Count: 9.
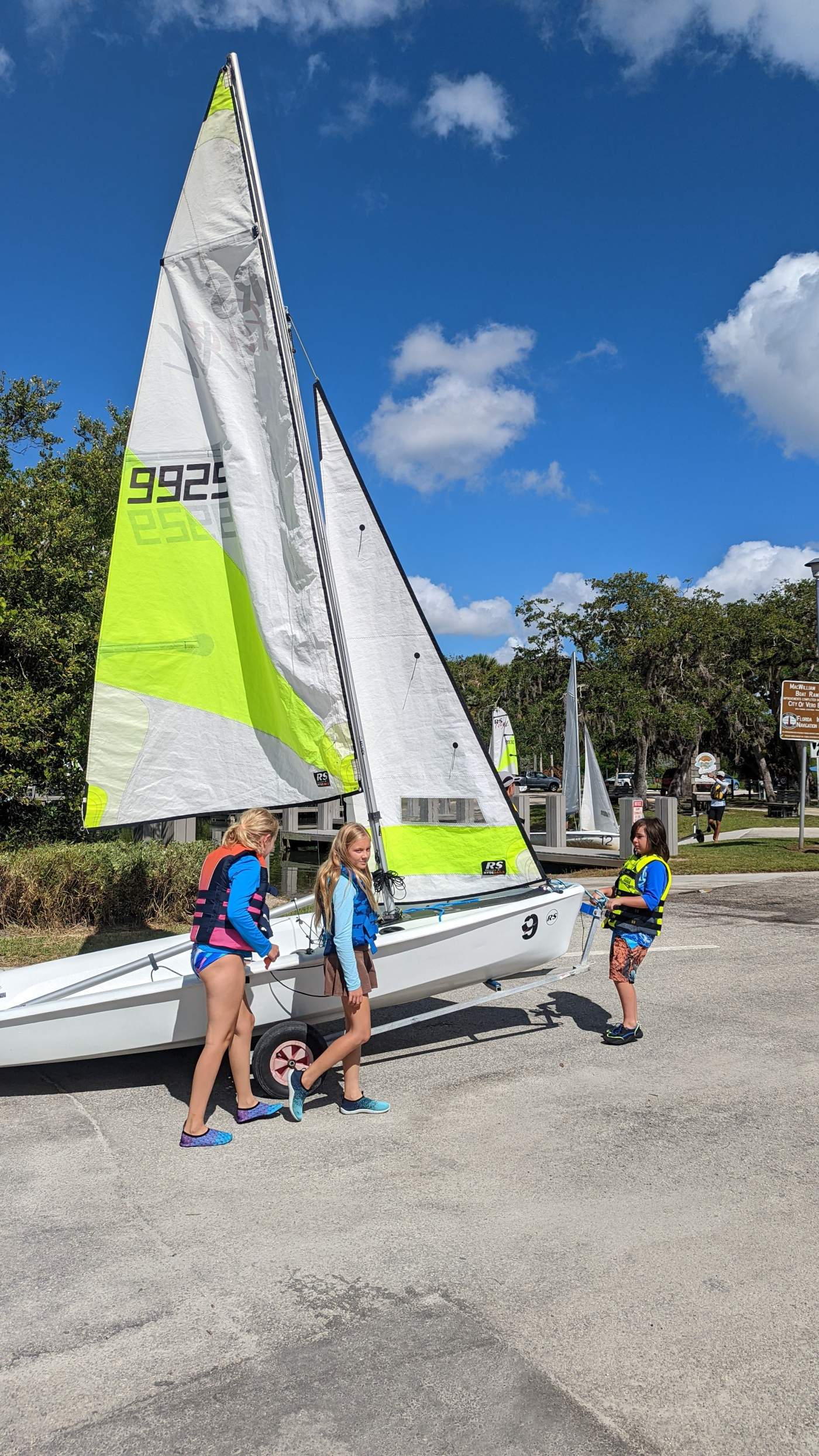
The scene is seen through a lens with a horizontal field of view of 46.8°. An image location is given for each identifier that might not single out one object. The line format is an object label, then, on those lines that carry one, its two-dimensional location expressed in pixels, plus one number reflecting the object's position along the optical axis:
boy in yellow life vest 6.23
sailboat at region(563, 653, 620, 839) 24.34
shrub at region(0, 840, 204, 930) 9.91
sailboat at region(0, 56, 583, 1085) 6.36
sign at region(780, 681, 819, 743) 18.86
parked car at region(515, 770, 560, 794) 56.60
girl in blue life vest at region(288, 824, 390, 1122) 4.92
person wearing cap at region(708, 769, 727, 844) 22.09
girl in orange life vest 4.71
